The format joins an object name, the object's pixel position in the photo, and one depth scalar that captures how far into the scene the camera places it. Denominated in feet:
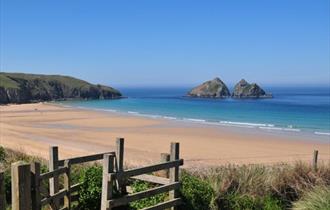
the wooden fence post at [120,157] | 29.36
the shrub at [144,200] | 29.14
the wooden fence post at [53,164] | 26.16
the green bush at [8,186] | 31.91
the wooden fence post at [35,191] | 19.71
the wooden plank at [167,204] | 27.30
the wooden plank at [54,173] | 24.52
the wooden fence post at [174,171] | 28.91
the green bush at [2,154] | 39.52
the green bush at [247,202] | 31.91
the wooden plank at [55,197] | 24.08
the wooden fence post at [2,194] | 15.72
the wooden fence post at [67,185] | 26.89
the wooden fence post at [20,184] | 15.30
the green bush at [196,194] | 30.17
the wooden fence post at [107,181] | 24.67
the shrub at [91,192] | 29.01
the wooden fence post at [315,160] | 37.00
